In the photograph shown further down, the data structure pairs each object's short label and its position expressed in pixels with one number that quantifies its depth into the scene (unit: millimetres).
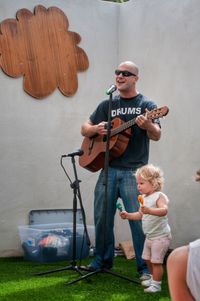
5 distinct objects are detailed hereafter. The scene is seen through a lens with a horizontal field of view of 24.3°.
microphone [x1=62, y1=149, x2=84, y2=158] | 3582
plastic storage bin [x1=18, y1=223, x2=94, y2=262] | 4195
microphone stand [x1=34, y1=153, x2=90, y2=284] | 3564
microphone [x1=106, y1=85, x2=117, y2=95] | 3191
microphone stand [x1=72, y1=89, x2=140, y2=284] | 3166
